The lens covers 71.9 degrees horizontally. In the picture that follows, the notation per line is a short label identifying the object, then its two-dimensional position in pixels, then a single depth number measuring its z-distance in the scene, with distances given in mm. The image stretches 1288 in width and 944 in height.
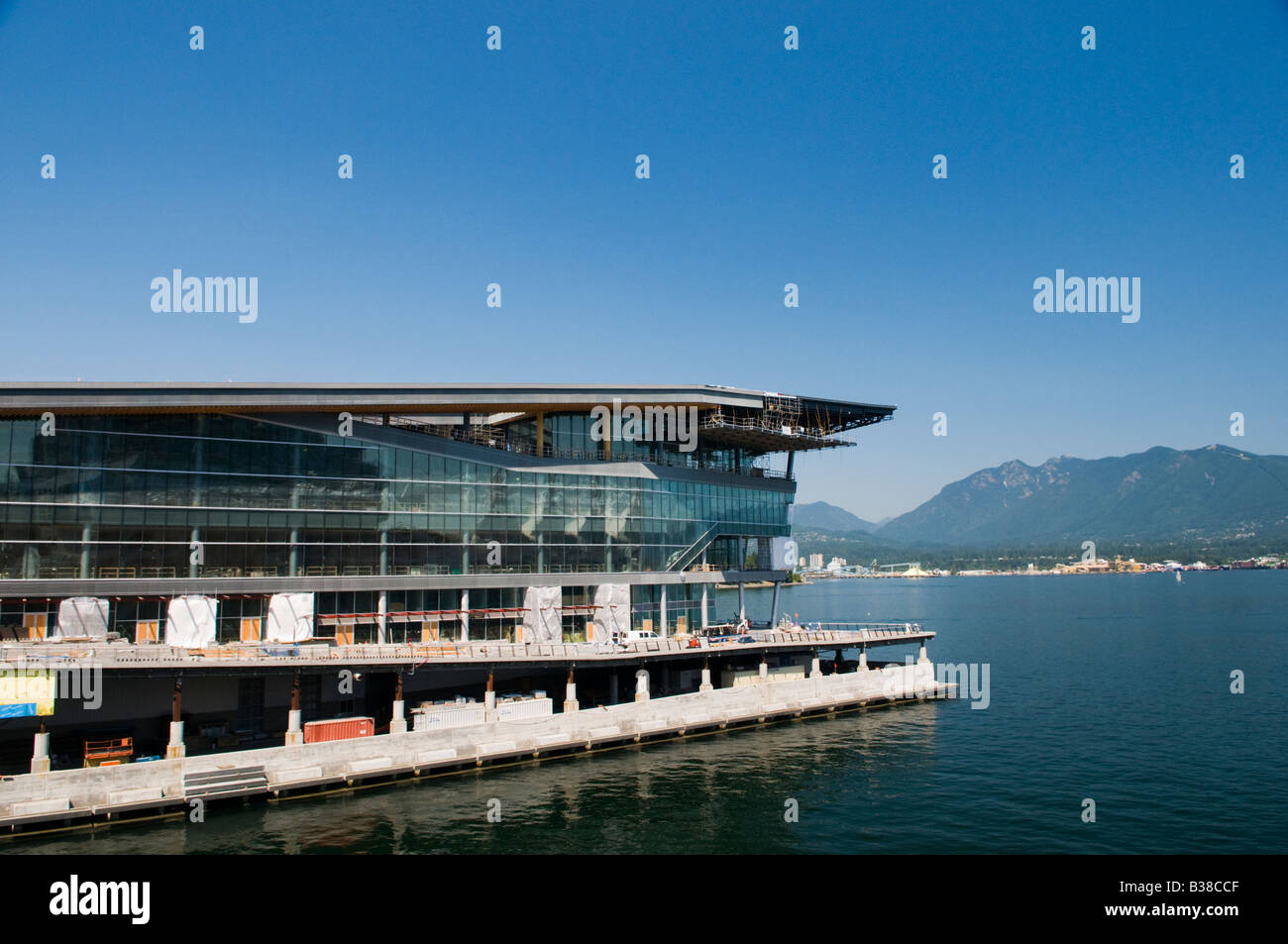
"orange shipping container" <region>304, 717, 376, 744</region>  53031
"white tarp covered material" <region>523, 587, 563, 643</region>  73750
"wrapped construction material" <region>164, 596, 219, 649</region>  60094
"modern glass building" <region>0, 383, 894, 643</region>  59344
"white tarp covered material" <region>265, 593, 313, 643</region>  63188
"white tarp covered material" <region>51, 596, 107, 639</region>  58125
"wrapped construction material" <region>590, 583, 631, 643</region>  76500
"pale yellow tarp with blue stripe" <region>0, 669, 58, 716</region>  46906
